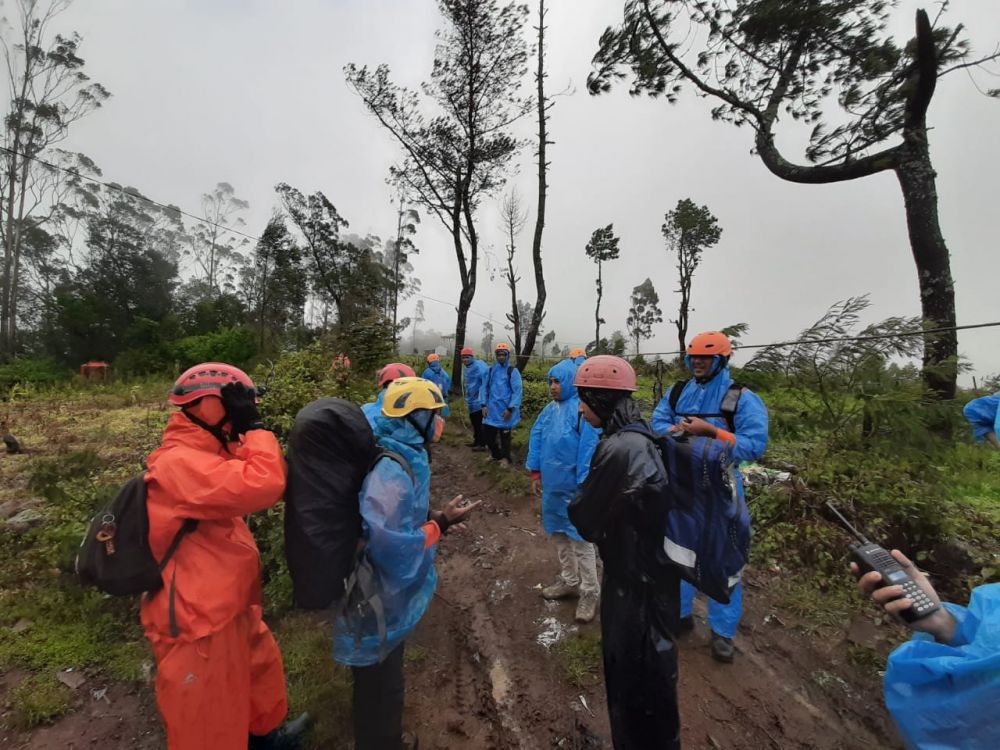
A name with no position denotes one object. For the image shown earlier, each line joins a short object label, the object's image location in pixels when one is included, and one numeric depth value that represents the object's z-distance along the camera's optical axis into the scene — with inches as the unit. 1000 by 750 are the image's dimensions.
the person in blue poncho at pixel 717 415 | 114.7
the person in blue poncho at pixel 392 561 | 69.1
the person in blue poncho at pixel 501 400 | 267.4
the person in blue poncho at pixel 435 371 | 352.8
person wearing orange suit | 64.1
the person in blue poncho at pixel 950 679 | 34.7
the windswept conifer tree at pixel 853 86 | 196.2
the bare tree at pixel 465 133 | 455.5
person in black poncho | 75.6
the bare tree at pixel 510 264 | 947.3
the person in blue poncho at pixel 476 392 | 299.7
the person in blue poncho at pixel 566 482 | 133.5
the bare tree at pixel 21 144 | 775.1
